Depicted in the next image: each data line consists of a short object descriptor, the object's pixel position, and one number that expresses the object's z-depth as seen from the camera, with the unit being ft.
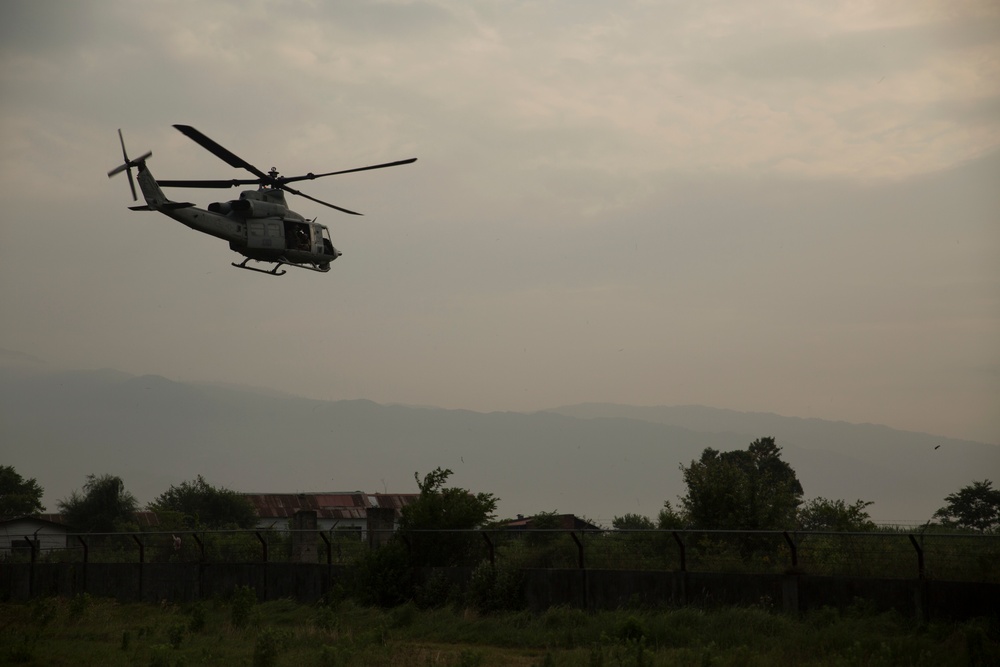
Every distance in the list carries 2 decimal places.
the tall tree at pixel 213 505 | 288.51
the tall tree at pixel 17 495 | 389.80
